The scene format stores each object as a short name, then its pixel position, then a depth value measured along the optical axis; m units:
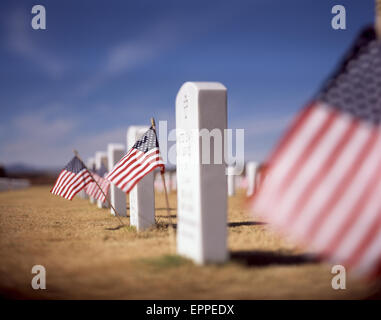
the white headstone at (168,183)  27.88
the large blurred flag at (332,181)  3.27
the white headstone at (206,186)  5.04
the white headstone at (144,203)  8.93
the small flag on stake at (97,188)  11.36
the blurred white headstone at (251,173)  20.29
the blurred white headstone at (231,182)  21.76
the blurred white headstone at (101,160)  15.45
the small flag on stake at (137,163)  6.57
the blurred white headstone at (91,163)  18.50
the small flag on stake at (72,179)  9.38
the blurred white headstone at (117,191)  12.24
